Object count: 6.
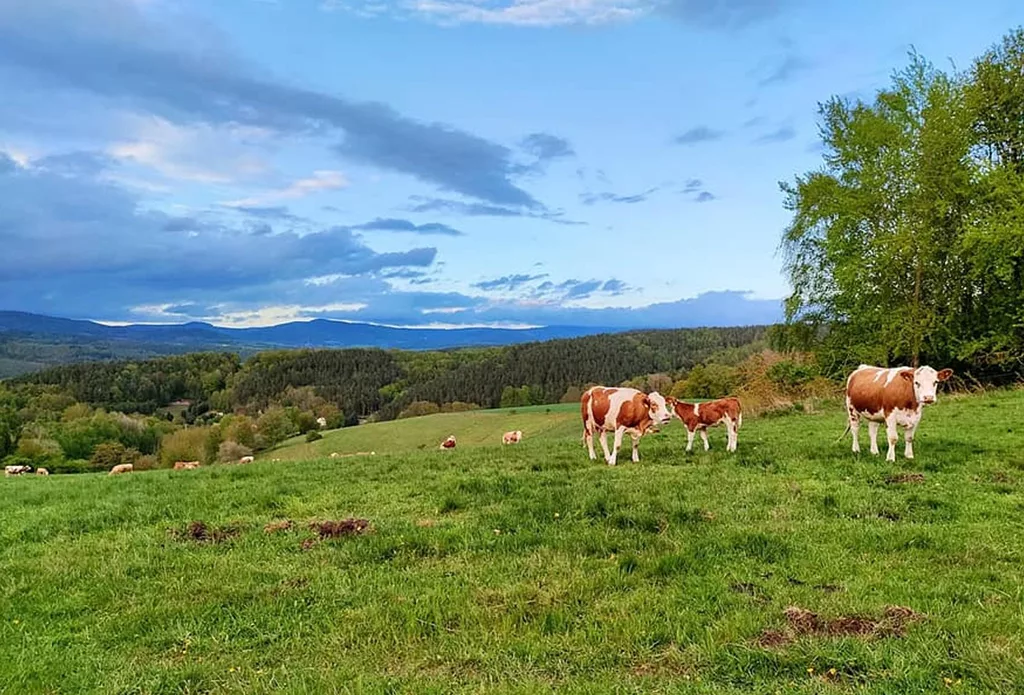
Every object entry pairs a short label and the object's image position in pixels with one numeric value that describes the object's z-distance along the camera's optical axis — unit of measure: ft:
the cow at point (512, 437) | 98.64
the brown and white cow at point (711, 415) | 57.16
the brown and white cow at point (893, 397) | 44.60
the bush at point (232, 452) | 231.50
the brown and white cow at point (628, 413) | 52.34
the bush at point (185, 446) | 248.32
